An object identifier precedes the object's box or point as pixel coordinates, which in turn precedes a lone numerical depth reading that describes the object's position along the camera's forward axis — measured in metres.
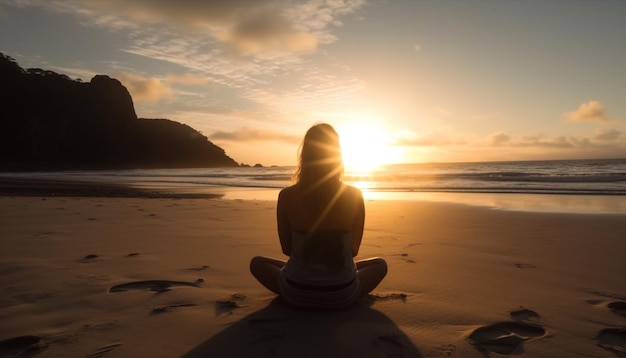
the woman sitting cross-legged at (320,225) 3.38
